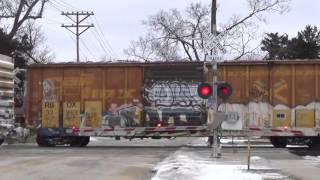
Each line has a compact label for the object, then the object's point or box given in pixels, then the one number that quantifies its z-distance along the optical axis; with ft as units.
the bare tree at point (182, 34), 216.13
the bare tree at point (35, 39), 223.14
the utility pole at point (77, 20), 205.36
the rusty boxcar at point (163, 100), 93.25
